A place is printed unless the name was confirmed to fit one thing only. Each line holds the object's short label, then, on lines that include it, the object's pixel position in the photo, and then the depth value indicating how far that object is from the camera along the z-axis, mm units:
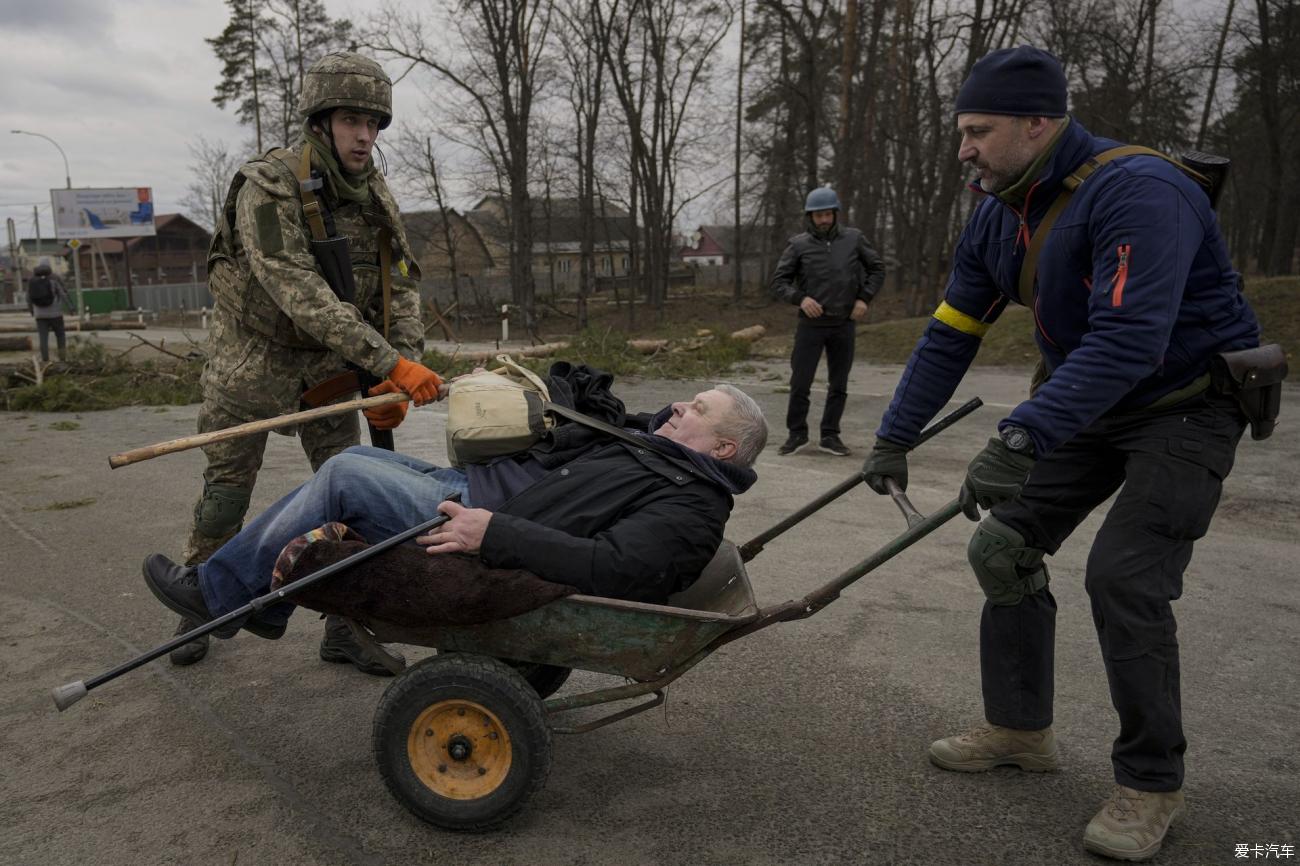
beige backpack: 2896
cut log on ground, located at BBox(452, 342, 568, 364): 14875
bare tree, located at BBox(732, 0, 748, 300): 31234
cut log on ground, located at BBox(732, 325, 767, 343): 18438
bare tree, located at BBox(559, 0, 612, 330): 27375
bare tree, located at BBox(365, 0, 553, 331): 23656
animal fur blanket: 2449
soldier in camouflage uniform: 3453
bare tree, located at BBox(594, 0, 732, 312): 27766
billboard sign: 44312
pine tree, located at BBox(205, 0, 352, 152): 33125
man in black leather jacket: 7863
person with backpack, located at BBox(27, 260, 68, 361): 16906
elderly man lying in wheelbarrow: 2541
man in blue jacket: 2371
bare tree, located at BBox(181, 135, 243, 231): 44594
